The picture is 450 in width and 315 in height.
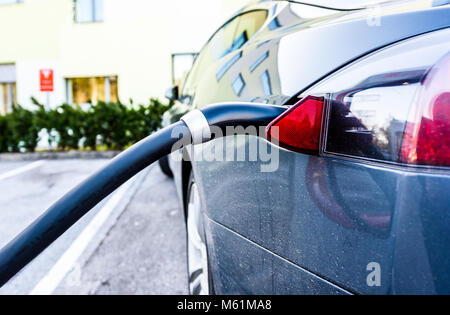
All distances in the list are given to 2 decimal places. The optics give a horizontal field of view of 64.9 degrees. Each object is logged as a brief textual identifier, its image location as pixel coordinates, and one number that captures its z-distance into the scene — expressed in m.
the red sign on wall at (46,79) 8.25
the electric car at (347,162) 0.68
